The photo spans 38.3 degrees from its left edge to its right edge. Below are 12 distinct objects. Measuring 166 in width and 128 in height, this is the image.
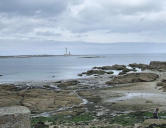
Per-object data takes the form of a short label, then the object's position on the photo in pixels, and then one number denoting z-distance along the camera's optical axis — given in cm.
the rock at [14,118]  676
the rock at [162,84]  3341
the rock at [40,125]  1582
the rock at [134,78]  4215
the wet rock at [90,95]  2744
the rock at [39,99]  2425
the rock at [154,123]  1425
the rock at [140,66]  8132
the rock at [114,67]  8149
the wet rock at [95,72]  6543
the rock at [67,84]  4081
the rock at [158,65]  7262
